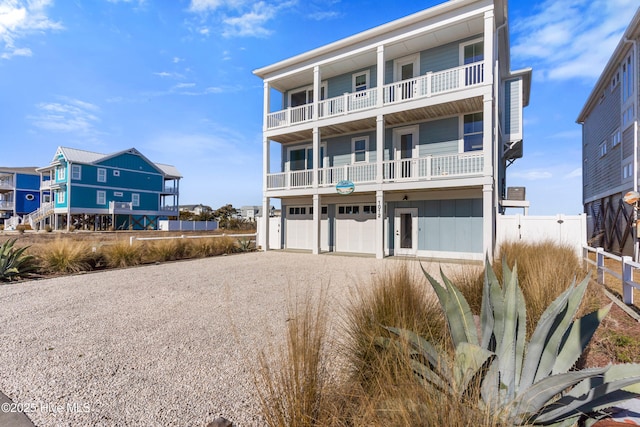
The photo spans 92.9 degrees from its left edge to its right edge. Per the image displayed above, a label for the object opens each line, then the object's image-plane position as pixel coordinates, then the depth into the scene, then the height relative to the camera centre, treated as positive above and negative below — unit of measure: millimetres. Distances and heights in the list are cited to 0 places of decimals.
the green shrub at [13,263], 7695 -1278
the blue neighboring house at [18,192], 38844 +3006
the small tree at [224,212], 41531 +641
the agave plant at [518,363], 1631 -854
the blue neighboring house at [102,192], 30688 +2632
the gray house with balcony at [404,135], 11477 +3897
